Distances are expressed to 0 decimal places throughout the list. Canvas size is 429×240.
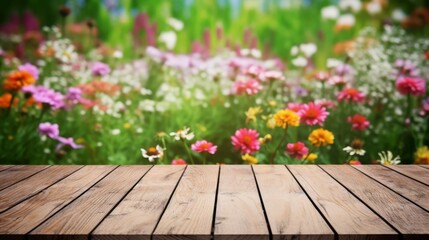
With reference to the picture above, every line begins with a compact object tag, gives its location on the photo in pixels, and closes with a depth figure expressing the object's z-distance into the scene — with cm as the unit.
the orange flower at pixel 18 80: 238
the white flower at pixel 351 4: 418
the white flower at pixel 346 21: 425
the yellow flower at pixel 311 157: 220
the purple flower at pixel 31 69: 247
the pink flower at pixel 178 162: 216
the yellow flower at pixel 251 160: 220
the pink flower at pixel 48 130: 232
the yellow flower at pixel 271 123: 231
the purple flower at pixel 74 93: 257
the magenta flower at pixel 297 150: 218
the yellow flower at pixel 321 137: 217
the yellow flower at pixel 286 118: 216
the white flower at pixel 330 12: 393
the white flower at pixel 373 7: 464
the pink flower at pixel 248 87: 247
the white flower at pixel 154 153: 207
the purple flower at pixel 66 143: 236
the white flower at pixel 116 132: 250
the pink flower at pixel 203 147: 209
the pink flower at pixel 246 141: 216
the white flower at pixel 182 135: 205
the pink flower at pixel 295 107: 234
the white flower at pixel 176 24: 312
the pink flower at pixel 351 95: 246
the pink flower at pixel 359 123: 243
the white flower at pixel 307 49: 308
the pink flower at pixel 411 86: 243
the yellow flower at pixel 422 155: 236
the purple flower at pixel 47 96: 232
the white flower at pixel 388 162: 215
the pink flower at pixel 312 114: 224
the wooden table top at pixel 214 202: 112
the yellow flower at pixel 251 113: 234
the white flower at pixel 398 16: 461
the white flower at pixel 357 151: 209
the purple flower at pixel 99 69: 286
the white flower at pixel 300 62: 303
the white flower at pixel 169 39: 315
